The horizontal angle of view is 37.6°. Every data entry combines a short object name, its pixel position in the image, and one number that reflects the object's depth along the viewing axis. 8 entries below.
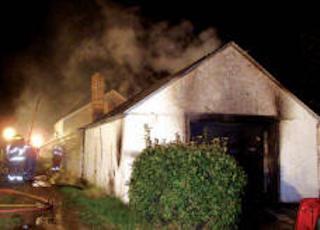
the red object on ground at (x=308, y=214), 6.95
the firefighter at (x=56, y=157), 25.94
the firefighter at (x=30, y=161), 19.86
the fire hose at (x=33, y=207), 11.19
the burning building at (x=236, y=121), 13.55
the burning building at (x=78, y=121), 21.91
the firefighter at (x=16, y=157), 19.41
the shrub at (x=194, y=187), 8.20
